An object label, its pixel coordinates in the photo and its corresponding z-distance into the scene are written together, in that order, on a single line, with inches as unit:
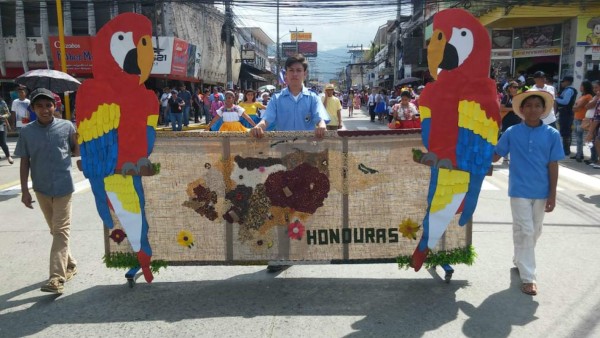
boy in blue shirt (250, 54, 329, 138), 180.4
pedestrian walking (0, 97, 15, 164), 448.5
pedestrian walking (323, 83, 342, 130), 414.6
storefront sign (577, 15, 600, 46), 759.7
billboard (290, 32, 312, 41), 5037.9
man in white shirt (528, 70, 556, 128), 354.3
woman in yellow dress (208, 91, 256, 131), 391.9
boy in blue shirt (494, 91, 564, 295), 154.5
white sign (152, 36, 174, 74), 967.6
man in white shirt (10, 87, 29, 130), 450.6
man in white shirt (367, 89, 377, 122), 1020.7
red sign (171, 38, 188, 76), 986.8
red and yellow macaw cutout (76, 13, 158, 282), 151.8
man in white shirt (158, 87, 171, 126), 770.8
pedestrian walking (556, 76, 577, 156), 442.9
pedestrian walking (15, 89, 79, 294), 162.1
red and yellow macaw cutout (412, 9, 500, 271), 148.0
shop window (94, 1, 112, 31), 991.1
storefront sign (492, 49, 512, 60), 919.0
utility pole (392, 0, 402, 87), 1267.3
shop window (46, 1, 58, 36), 967.6
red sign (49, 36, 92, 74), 903.7
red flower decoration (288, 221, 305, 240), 160.4
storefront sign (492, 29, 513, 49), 922.7
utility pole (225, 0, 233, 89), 979.3
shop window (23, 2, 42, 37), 948.0
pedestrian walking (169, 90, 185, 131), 713.0
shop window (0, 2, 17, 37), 944.9
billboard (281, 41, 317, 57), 4308.3
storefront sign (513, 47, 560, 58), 854.5
